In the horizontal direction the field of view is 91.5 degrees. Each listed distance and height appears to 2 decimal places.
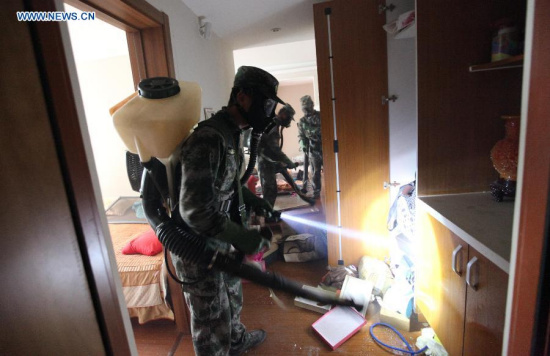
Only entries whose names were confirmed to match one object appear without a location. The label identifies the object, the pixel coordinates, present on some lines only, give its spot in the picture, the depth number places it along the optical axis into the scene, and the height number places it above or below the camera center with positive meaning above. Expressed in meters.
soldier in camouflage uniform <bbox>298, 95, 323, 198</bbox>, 3.67 -0.26
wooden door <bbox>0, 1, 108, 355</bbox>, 0.52 -0.18
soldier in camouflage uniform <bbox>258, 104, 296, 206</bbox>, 3.00 -0.40
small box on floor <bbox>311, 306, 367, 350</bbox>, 1.73 -1.40
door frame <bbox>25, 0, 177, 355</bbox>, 0.62 -0.10
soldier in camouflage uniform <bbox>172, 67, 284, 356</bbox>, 1.10 -0.29
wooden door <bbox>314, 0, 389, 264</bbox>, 2.11 -0.06
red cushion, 2.12 -0.90
